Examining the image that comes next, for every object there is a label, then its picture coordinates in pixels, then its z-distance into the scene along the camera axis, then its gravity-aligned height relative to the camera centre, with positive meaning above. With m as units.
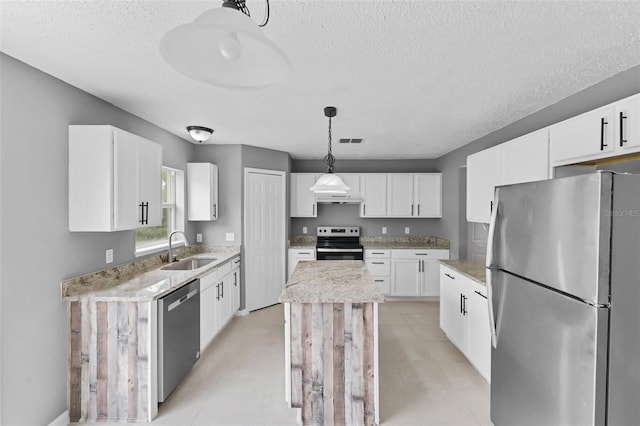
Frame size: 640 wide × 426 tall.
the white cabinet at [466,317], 2.48 -1.06
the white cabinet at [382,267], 4.80 -0.97
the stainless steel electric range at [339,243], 4.75 -0.62
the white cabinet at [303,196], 5.07 +0.23
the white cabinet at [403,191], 5.07 +0.33
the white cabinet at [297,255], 4.75 -0.77
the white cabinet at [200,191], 3.86 +0.23
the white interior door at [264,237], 4.22 -0.44
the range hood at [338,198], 4.82 +0.19
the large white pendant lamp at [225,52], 0.63 +0.38
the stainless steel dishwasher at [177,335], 2.21 -1.08
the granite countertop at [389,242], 5.13 -0.60
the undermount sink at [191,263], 3.34 -0.67
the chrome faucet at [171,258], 3.30 -0.60
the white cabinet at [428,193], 5.05 +0.30
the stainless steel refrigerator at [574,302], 1.32 -0.47
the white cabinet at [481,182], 2.86 +0.30
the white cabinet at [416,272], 4.75 -1.04
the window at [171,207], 3.59 +0.01
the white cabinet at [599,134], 1.68 +0.50
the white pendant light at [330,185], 2.51 +0.21
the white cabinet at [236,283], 3.90 -1.03
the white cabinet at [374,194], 5.07 +0.27
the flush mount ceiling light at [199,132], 3.22 +0.86
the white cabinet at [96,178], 2.15 +0.22
